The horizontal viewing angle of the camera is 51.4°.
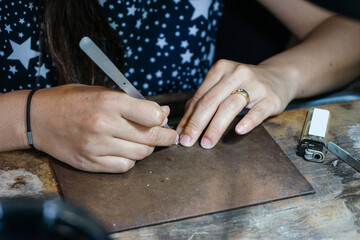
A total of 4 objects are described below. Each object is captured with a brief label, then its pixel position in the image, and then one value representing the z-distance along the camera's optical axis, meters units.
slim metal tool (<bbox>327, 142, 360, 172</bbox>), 0.63
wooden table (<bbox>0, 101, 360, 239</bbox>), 0.52
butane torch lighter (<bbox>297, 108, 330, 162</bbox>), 0.65
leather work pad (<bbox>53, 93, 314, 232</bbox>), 0.54
